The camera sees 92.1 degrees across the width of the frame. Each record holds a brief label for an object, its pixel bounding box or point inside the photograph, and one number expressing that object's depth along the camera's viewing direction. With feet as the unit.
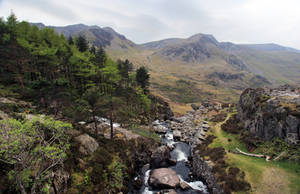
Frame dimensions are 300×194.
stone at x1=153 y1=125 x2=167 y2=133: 164.48
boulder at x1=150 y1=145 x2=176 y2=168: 104.32
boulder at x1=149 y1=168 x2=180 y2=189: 81.42
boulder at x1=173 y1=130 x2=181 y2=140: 153.99
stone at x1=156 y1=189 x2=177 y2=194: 75.51
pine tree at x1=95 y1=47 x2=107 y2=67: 155.90
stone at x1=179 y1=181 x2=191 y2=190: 81.41
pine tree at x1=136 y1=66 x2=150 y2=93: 225.15
